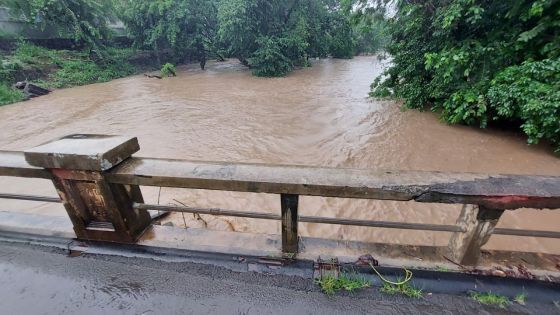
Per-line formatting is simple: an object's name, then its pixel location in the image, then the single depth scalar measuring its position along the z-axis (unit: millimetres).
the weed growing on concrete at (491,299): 1646
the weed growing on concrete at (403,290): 1731
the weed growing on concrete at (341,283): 1788
